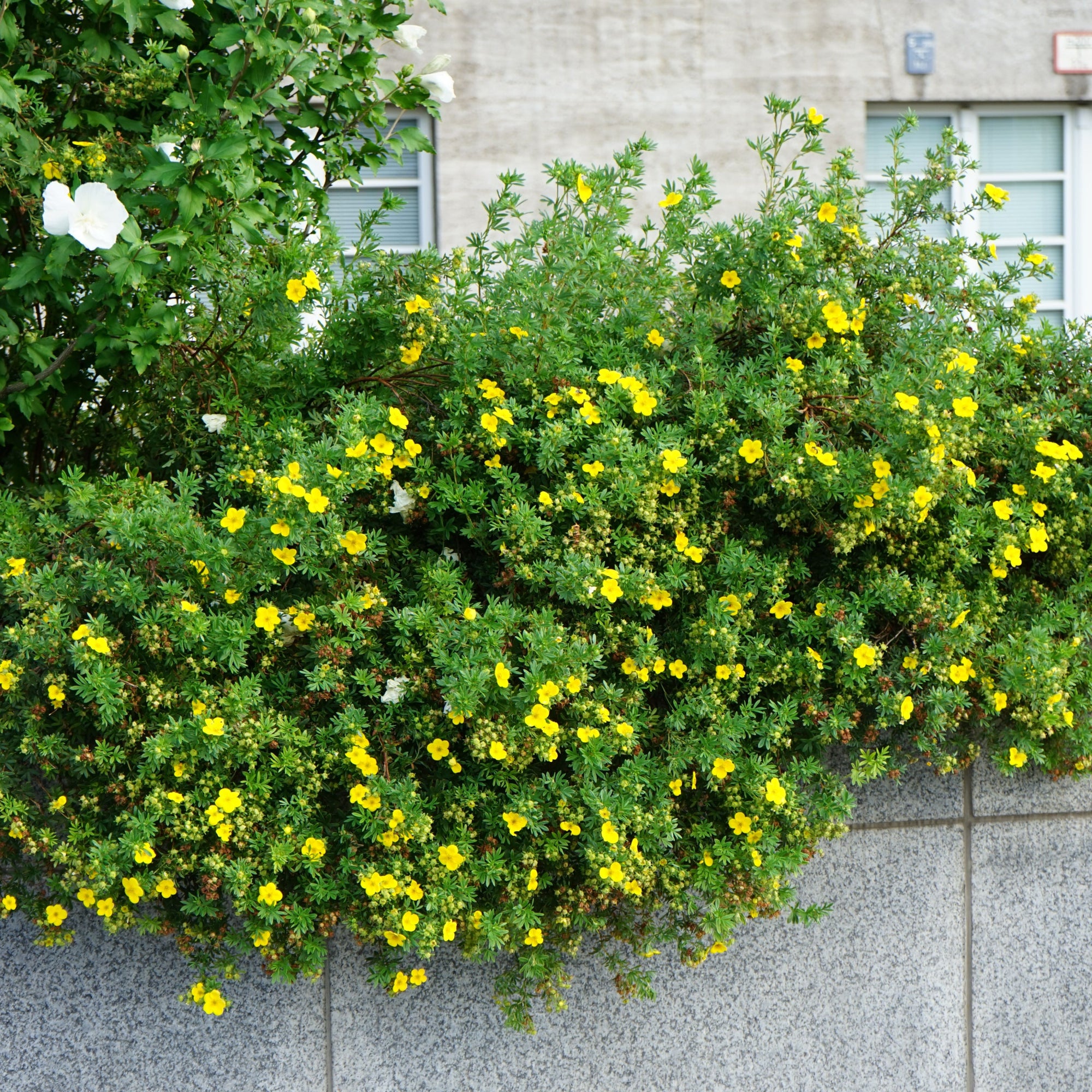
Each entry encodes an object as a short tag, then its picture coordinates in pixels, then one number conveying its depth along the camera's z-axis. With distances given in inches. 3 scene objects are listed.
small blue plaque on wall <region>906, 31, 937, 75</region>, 276.5
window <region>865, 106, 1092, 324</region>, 288.5
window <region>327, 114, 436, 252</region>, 270.4
